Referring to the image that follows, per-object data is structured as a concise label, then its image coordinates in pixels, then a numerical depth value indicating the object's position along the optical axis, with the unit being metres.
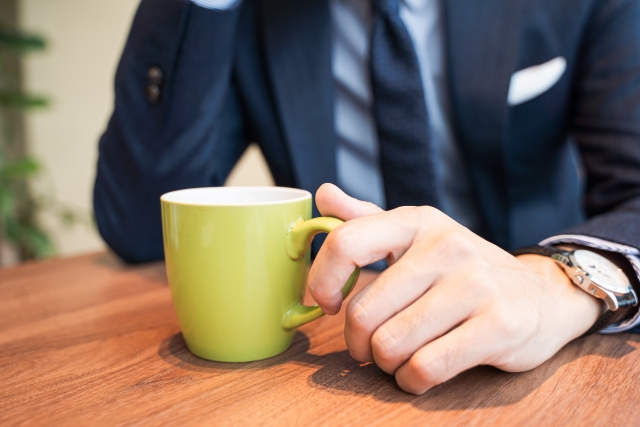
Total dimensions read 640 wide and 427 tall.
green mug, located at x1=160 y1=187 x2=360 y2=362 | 0.41
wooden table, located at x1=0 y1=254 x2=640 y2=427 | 0.36
